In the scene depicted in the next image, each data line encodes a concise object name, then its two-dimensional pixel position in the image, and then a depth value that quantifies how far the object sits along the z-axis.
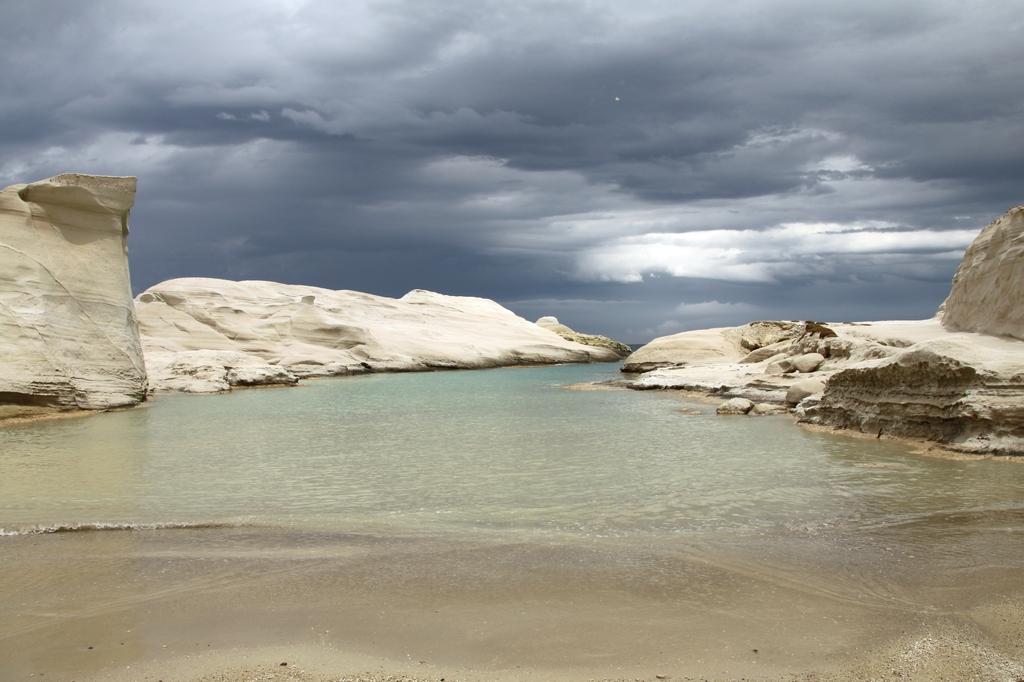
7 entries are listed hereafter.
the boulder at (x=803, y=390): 17.59
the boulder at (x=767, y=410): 17.86
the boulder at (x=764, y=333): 40.59
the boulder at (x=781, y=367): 23.38
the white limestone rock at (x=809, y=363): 22.52
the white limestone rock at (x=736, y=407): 17.97
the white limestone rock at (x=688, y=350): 39.53
